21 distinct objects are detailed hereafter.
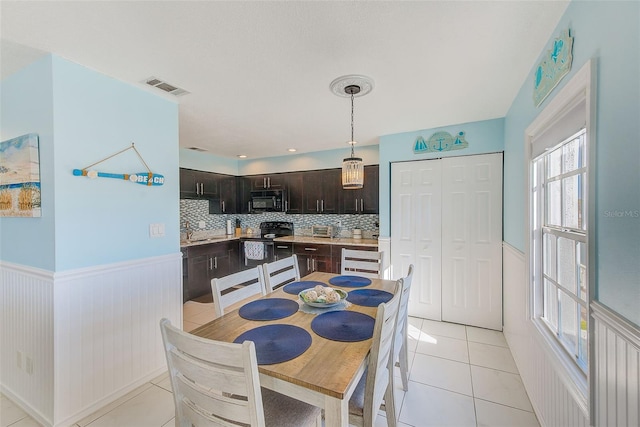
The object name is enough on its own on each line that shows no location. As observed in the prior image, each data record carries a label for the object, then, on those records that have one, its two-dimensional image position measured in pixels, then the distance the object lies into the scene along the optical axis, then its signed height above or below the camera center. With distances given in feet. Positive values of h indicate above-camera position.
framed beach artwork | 5.82 +0.82
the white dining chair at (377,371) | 3.84 -2.48
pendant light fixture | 6.59 +1.31
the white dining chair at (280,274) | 6.95 -1.80
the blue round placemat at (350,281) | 7.10 -1.99
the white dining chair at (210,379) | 2.75 -1.88
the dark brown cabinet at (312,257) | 13.34 -2.40
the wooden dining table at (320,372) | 3.13 -2.09
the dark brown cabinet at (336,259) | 13.04 -2.40
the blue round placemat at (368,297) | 5.80 -2.01
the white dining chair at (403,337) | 5.41 -2.87
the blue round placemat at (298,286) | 6.59 -1.98
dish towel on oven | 15.08 -2.29
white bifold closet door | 9.78 -1.01
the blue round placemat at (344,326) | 4.33 -2.04
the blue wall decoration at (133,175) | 5.97 +0.90
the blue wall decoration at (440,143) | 10.13 +2.64
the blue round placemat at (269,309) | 5.15 -2.03
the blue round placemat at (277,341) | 3.76 -2.06
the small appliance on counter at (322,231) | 15.11 -1.17
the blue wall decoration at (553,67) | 4.20 +2.55
